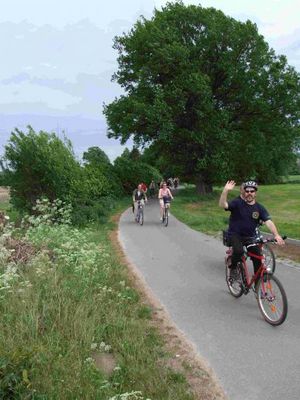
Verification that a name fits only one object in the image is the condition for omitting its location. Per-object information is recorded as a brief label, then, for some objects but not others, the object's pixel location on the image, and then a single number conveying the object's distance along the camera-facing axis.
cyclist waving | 7.90
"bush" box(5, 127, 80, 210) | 21.81
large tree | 36.31
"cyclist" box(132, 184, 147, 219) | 22.64
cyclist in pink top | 21.95
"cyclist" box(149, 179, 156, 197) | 45.72
